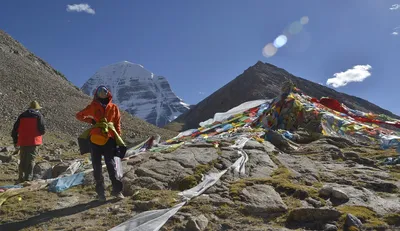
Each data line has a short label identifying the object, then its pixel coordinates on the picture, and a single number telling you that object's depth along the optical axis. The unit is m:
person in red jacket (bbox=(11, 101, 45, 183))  9.44
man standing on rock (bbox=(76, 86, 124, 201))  6.40
